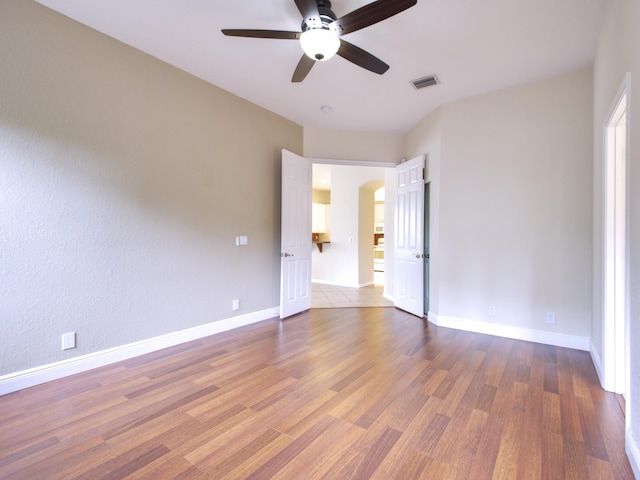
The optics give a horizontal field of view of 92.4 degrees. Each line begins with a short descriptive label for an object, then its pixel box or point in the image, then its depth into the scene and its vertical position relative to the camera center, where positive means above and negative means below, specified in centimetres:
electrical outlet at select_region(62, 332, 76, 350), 242 -81
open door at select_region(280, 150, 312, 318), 424 +6
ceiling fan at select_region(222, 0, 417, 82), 190 +144
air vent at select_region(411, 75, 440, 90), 328 +176
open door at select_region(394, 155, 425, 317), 429 +7
